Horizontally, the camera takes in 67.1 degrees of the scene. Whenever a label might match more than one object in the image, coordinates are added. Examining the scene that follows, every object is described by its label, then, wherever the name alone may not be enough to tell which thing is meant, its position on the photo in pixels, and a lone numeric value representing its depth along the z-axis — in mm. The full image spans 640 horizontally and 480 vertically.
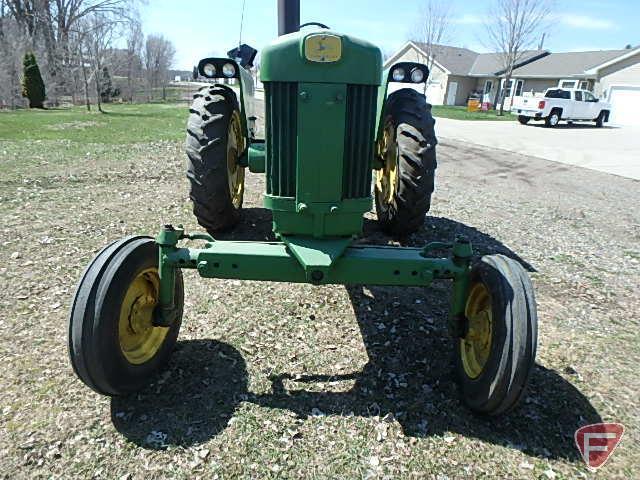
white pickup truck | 23281
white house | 28312
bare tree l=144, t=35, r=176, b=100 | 45225
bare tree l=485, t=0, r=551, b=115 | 33469
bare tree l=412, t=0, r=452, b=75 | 41875
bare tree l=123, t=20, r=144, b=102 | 37750
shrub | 27281
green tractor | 2475
